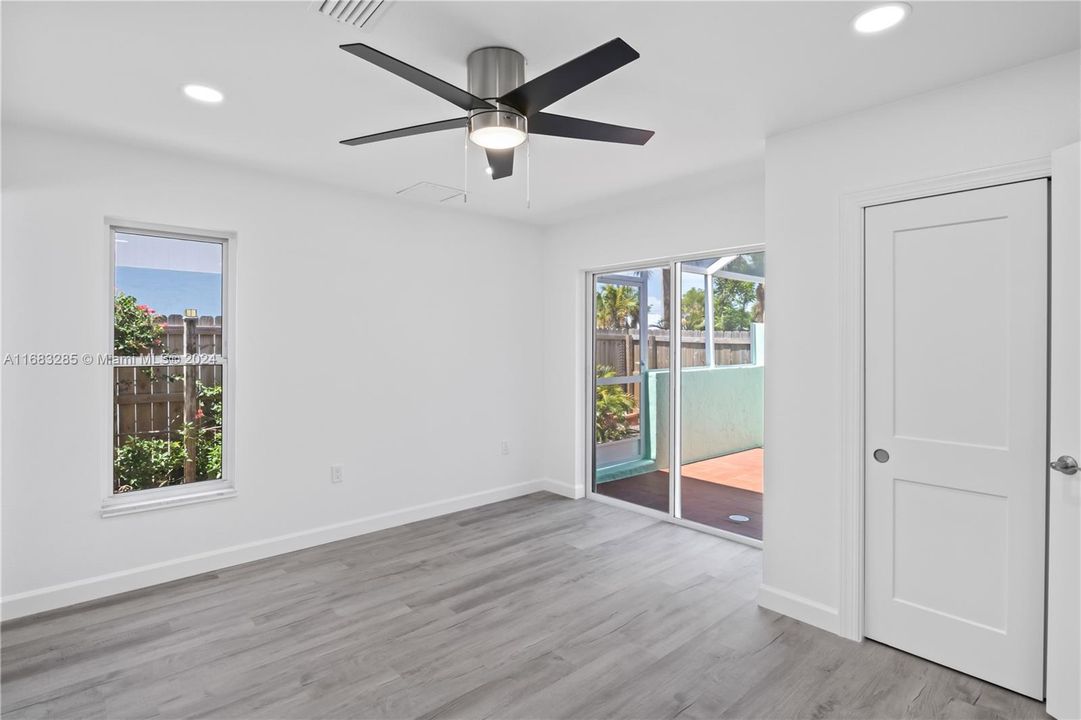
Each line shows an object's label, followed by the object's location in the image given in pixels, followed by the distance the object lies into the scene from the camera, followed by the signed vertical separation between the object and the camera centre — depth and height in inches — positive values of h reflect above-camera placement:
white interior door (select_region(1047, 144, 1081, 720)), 81.3 -12.3
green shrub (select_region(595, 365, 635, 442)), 197.5 -20.4
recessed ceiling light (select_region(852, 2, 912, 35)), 75.0 +46.1
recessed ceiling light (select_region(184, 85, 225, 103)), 99.0 +46.2
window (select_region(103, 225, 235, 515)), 132.0 -4.4
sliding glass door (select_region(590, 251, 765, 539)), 162.9 -11.3
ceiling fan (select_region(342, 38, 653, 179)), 70.7 +34.4
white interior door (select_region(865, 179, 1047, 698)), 89.2 -12.7
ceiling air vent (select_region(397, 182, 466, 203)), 159.4 +46.9
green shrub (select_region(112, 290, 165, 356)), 131.1 +5.4
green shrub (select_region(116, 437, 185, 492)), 133.0 -27.0
